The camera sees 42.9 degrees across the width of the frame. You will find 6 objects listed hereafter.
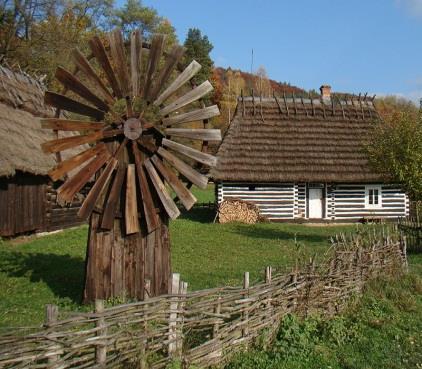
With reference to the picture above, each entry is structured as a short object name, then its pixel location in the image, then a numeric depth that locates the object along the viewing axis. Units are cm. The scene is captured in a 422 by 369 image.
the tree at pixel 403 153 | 1552
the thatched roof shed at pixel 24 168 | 1614
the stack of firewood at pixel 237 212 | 2347
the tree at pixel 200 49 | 5449
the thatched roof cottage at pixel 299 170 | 2433
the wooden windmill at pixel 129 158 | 893
